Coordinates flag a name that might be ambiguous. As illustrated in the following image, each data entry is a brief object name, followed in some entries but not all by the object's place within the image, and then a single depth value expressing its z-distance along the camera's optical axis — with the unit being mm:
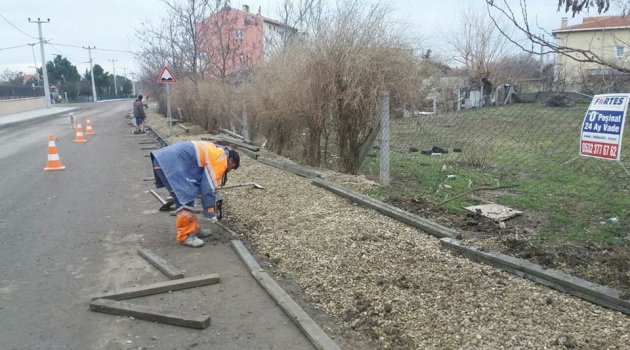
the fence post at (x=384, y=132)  7863
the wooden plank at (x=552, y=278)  3598
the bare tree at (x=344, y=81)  8180
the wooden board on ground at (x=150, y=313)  3836
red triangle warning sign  16984
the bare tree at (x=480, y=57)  37031
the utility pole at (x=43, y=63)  49406
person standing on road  22109
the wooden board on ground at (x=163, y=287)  4363
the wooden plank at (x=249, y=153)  11905
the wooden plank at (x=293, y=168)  8874
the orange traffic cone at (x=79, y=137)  18953
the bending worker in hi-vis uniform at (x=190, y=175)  5703
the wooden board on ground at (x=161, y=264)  4829
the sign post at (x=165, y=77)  16953
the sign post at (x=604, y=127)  4414
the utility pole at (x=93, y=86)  77362
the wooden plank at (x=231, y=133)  15562
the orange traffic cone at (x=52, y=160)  11906
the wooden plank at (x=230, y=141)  12516
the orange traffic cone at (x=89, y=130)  22833
